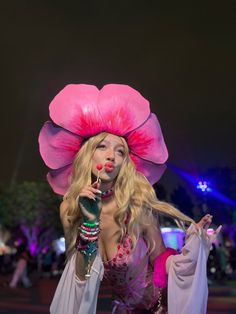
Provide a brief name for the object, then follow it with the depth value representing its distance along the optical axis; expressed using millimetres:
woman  1475
